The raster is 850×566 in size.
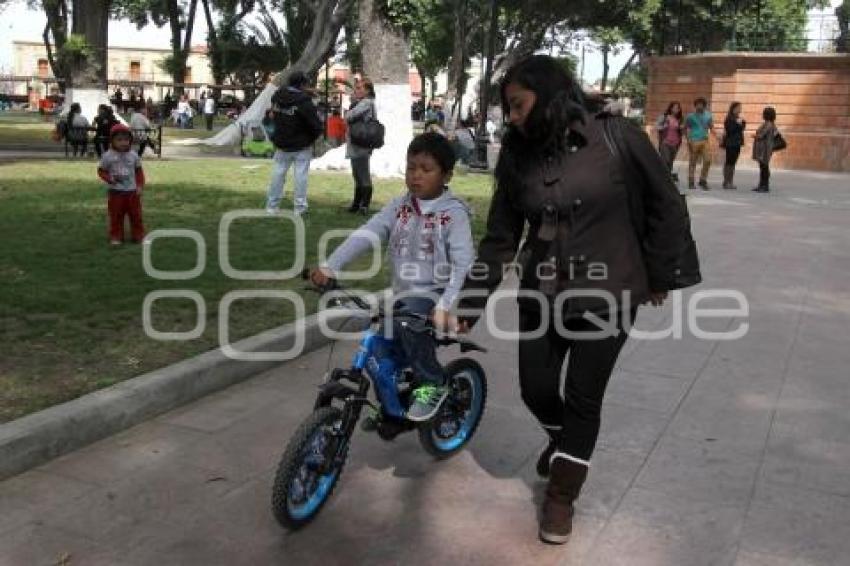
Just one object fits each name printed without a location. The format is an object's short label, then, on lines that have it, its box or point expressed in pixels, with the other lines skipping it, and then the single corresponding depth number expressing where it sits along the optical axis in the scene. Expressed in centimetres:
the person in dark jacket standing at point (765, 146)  1747
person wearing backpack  1060
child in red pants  815
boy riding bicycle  360
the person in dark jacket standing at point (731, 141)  1808
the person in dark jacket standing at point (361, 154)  1083
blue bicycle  329
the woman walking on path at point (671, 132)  1781
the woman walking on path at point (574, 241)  310
